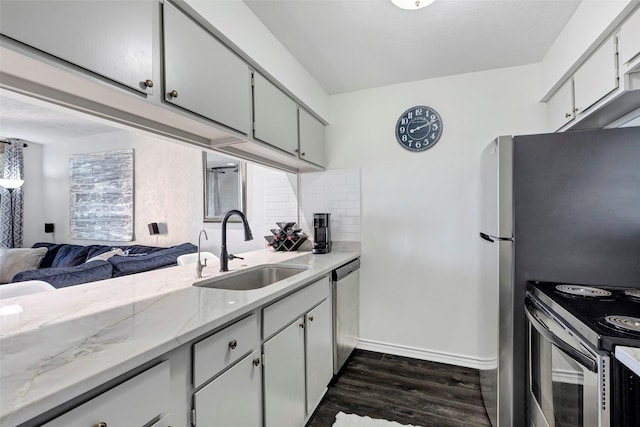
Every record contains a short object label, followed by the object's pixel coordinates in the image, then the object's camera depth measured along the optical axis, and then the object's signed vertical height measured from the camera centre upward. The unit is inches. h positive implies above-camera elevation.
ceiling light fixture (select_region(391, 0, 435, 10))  60.6 +44.7
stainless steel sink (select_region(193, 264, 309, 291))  67.1 -16.2
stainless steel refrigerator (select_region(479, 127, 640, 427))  55.5 -2.0
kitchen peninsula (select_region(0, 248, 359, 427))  22.8 -13.5
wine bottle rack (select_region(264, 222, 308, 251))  105.7 -9.0
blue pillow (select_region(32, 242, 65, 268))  149.1 -20.6
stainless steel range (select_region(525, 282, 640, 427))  34.5 -20.2
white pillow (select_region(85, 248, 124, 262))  128.1 -17.8
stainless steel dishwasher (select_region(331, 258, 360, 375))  83.5 -31.3
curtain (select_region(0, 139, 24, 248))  153.9 +7.2
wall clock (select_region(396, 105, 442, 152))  98.4 +29.4
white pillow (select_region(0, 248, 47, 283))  139.7 -22.4
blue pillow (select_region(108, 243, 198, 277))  92.4 -16.6
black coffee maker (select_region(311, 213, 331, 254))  102.7 -6.9
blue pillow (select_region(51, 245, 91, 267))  138.6 -20.2
